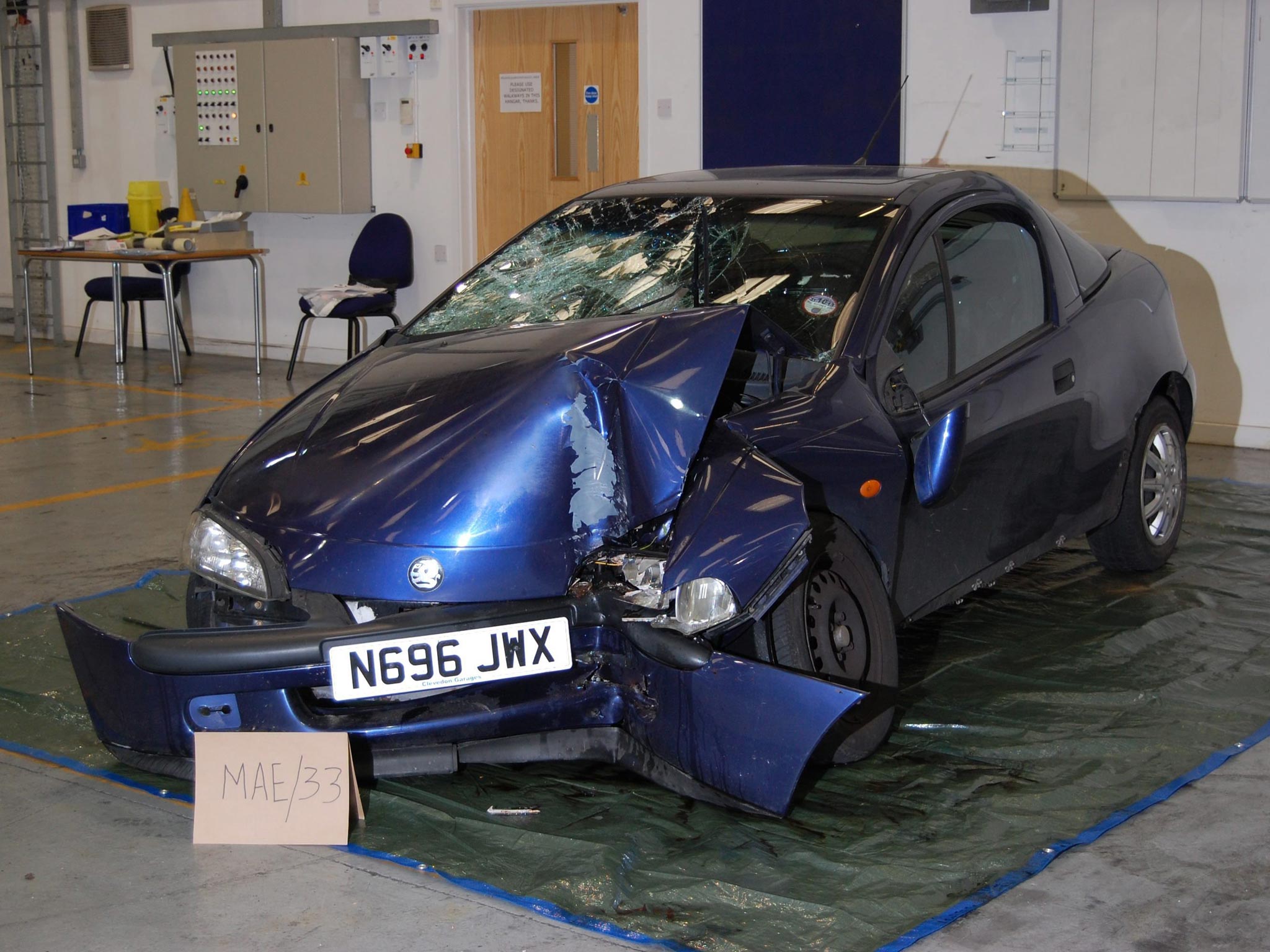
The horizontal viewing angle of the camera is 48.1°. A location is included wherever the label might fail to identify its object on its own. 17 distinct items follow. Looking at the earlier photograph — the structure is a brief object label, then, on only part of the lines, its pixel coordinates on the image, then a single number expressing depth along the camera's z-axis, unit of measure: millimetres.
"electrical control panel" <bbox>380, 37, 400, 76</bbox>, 9820
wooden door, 9148
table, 9648
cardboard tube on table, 9742
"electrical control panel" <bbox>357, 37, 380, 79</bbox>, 9906
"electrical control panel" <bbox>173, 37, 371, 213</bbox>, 10016
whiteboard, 6914
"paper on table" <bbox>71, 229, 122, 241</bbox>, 10148
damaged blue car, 2760
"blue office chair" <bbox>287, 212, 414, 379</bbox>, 9781
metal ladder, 12039
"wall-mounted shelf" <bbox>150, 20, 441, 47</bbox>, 9719
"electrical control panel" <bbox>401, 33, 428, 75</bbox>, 9766
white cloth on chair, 9219
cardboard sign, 2895
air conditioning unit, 11469
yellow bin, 10672
